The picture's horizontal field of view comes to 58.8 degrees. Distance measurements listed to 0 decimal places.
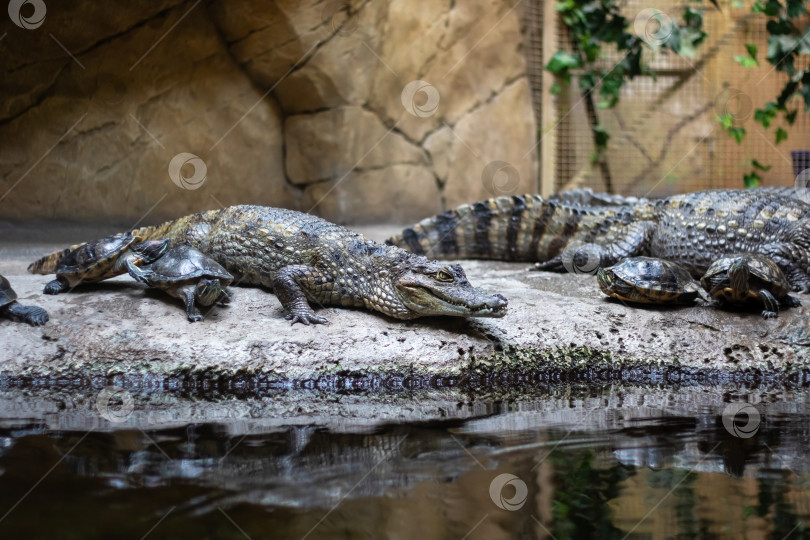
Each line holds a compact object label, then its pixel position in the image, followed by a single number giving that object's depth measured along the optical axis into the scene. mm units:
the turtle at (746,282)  4039
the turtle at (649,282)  4129
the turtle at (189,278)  3814
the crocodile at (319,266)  3773
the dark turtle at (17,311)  3689
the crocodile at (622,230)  5051
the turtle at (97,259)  4027
